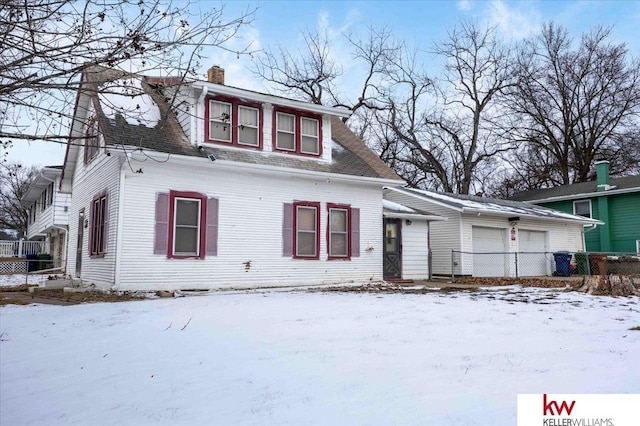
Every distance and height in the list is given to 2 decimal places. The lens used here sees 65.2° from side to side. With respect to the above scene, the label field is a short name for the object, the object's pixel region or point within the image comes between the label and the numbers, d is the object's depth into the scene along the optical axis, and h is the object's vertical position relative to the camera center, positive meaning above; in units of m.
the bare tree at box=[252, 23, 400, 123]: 30.81 +12.07
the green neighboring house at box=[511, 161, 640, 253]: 24.73 +2.85
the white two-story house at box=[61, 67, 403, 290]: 11.75 +1.57
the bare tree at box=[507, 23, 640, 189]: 31.86 +10.59
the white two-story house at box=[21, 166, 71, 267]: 20.83 +2.18
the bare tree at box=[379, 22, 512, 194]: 32.91 +9.46
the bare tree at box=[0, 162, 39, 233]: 47.00 +4.59
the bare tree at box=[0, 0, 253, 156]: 3.49 +1.53
